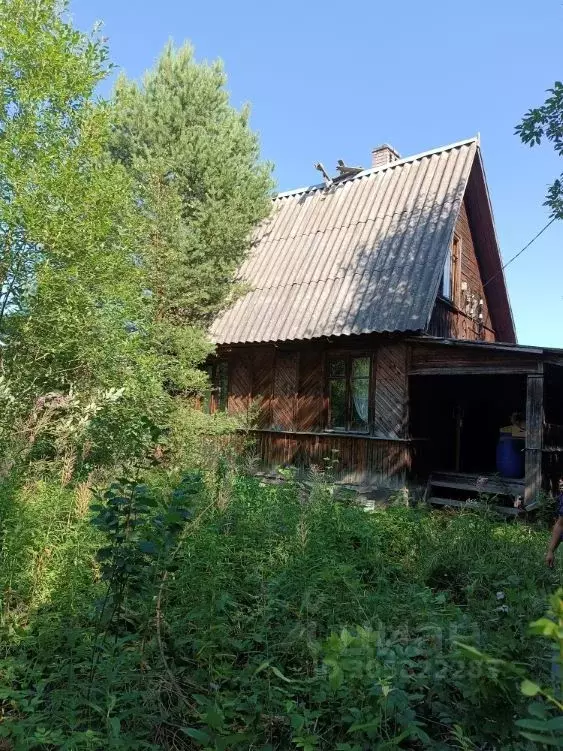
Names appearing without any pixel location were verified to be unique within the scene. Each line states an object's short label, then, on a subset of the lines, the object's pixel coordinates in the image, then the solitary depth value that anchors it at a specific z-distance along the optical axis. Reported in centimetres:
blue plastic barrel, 1097
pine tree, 1231
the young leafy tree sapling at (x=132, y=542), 317
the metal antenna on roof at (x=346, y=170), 1511
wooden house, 1056
